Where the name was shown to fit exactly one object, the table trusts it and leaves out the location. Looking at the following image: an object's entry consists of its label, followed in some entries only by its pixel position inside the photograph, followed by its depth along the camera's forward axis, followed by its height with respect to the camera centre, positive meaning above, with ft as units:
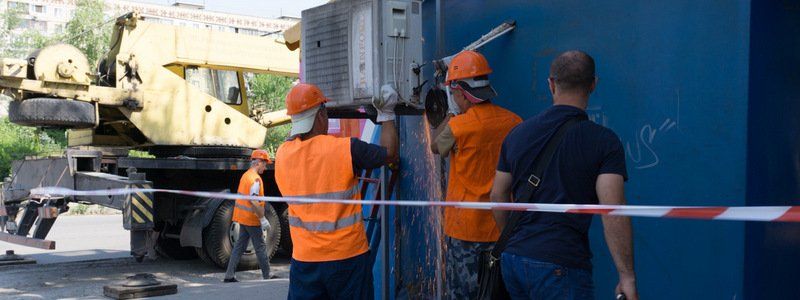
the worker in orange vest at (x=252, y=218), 31.89 -2.99
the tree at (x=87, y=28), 125.70 +17.83
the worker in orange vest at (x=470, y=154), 14.21 -0.24
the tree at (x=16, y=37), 132.57 +17.36
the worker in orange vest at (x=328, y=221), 13.29 -1.30
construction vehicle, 32.63 +0.76
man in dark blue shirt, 9.69 -0.61
